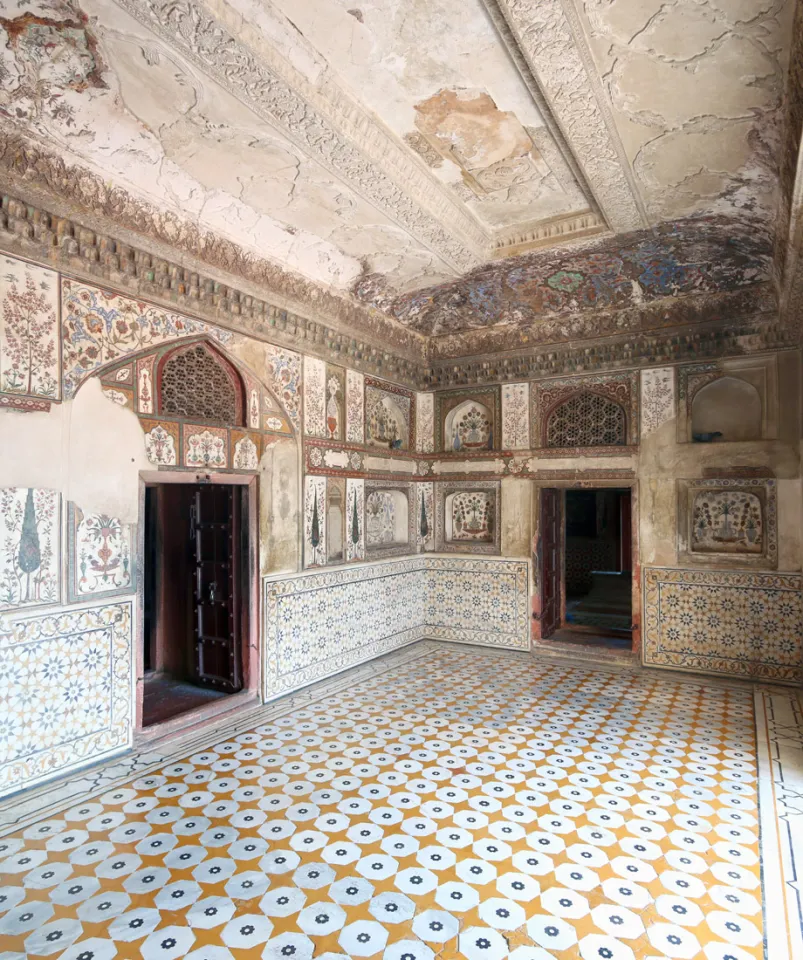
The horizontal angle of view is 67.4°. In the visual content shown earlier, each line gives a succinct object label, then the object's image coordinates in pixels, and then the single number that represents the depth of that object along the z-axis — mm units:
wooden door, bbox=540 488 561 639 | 6129
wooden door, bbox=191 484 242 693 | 4520
